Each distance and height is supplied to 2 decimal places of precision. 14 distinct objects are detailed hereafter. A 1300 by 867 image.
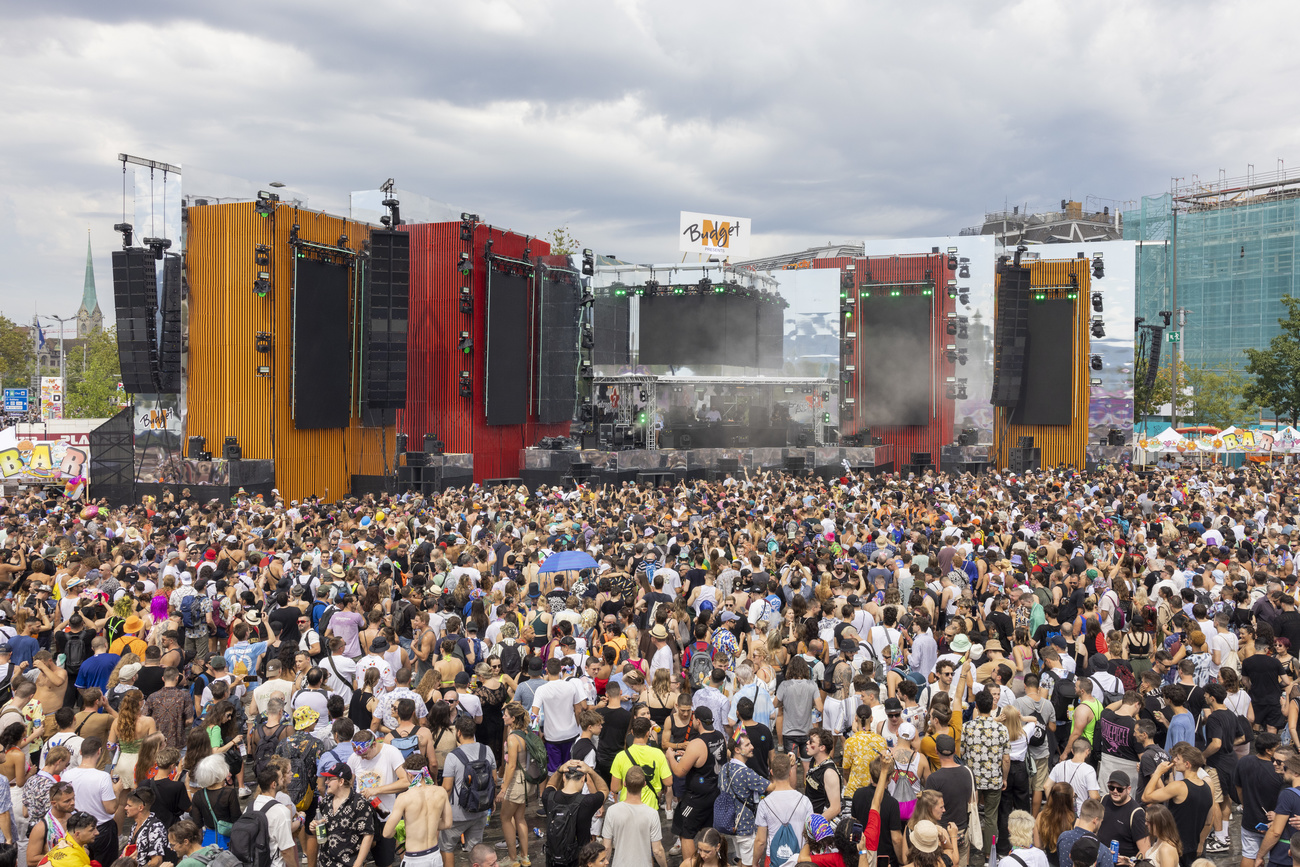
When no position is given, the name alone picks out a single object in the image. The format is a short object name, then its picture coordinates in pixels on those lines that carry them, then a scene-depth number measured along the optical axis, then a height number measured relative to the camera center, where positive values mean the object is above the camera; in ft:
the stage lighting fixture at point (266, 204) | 80.94 +16.15
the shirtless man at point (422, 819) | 17.69 -8.09
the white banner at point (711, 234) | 118.42 +20.48
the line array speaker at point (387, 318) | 79.00 +6.31
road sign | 151.23 -1.64
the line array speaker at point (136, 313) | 77.71 +6.36
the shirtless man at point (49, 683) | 23.75 -7.53
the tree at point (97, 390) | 183.36 -0.22
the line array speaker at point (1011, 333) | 103.50 +7.33
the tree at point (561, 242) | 188.48 +30.90
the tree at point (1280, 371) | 134.41 +4.42
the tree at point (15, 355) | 220.43 +7.79
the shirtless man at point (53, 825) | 16.63 -8.05
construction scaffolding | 163.94 +24.35
